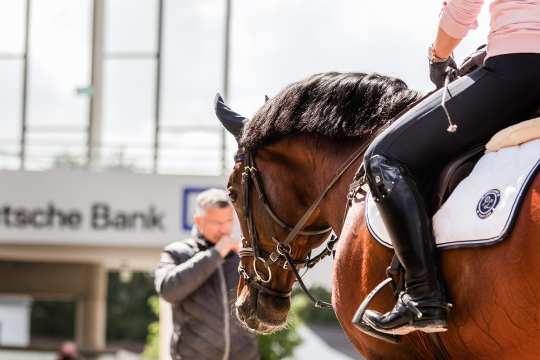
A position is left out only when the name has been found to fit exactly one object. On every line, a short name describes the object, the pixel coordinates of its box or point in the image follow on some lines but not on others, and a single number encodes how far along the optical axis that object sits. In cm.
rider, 538
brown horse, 505
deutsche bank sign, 2975
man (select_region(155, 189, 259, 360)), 925
